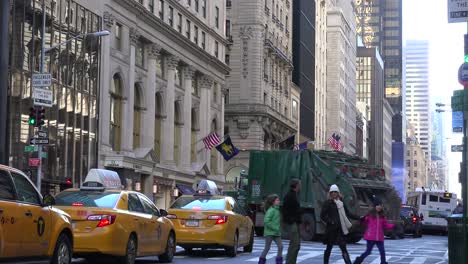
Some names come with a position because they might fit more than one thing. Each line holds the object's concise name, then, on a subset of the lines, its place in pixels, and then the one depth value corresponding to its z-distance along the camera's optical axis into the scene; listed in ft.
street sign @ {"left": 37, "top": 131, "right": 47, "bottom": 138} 92.56
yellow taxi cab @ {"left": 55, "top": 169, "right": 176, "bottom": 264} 48.32
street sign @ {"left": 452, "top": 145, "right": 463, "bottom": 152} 61.81
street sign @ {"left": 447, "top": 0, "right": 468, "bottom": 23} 40.42
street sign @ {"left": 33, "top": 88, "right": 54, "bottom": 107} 87.66
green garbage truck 93.61
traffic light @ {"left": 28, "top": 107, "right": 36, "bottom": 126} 90.62
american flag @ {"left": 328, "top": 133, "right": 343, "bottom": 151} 215.80
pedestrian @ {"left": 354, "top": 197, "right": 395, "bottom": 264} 55.88
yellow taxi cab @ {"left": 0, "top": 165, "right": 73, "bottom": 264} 35.88
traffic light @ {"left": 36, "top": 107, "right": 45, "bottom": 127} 90.38
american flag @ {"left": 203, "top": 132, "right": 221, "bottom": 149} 171.53
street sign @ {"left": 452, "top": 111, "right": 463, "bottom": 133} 47.17
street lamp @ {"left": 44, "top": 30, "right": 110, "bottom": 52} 106.93
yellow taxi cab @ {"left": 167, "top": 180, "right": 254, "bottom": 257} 63.77
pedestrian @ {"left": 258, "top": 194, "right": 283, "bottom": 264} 50.34
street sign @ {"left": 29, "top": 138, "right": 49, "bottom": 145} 91.24
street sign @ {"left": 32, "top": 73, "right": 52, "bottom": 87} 88.84
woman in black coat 53.01
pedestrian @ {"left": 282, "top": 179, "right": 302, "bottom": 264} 49.08
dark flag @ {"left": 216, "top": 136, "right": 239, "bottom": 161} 175.42
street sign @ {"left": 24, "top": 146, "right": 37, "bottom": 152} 93.09
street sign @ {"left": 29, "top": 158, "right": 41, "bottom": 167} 95.25
